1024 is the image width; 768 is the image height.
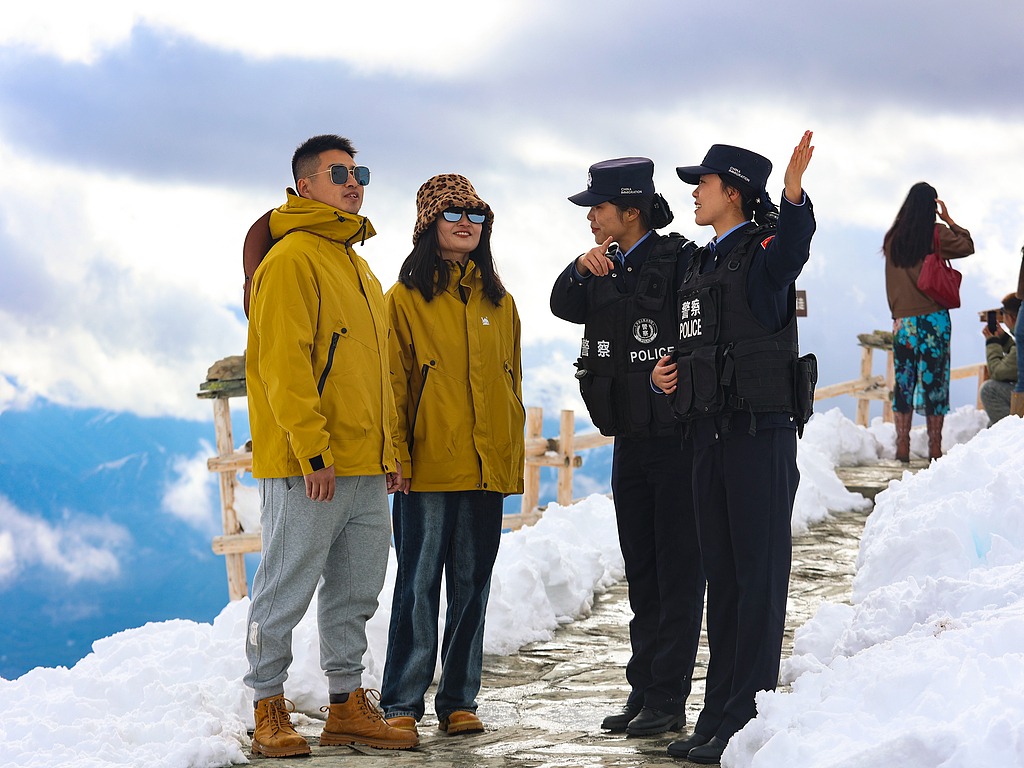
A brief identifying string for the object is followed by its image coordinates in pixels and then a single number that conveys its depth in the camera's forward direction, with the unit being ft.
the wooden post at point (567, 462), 37.65
